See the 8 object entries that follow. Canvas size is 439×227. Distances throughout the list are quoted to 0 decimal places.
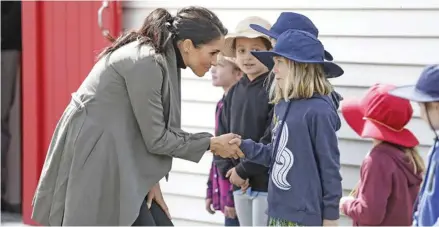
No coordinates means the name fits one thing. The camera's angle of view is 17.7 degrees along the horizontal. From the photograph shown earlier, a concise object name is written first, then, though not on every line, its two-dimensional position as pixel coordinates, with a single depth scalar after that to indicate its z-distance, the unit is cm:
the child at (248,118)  803
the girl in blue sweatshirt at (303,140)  679
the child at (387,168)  735
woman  670
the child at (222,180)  863
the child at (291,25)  763
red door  1074
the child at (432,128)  601
